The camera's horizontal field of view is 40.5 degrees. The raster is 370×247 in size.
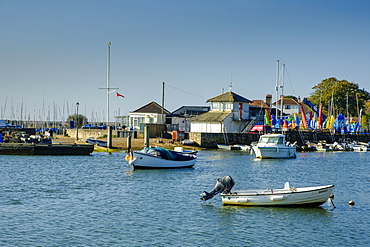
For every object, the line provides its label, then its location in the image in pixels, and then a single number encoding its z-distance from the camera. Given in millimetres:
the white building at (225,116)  90562
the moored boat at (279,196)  30750
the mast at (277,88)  100212
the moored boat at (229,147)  82125
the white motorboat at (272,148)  65188
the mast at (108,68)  94938
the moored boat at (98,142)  76512
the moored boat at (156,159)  48875
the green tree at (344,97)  134500
